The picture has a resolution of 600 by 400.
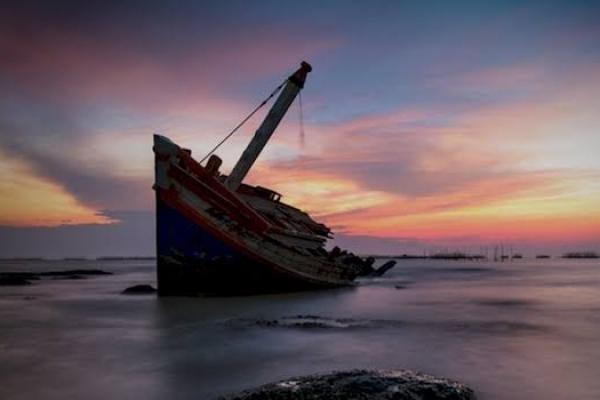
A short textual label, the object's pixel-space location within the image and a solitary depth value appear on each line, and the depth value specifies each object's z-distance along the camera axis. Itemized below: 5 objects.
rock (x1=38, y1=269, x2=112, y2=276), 53.81
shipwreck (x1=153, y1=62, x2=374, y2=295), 17.66
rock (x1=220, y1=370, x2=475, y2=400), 5.27
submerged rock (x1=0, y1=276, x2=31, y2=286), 33.97
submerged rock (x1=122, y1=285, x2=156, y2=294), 23.77
